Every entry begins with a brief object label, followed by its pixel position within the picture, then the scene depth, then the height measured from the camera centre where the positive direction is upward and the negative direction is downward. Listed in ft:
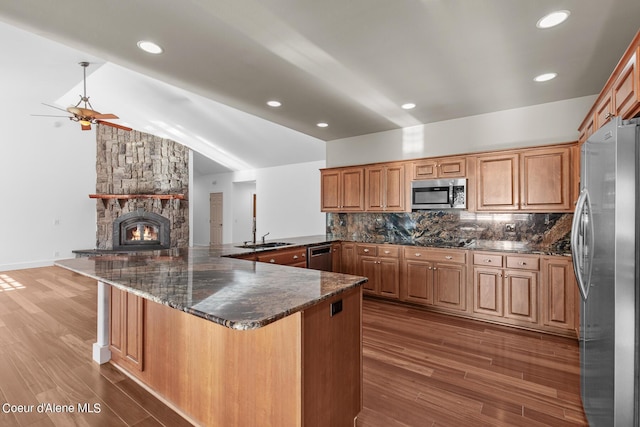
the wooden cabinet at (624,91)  4.95 +2.41
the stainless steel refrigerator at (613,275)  4.44 -0.92
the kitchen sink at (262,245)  12.82 -1.30
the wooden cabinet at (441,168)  13.23 +2.17
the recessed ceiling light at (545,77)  9.53 +4.44
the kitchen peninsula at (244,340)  4.67 -2.30
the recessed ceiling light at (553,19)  6.51 +4.35
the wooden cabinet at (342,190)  16.12 +1.43
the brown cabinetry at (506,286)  10.98 -2.62
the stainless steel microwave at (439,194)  13.20 +1.00
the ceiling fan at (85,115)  15.23 +5.18
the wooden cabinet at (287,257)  12.00 -1.71
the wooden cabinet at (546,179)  10.93 +1.38
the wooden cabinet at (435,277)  12.45 -2.60
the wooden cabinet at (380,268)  14.03 -2.46
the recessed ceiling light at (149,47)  7.77 +4.37
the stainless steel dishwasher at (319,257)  14.21 -1.98
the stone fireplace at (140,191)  26.45 +2.13
